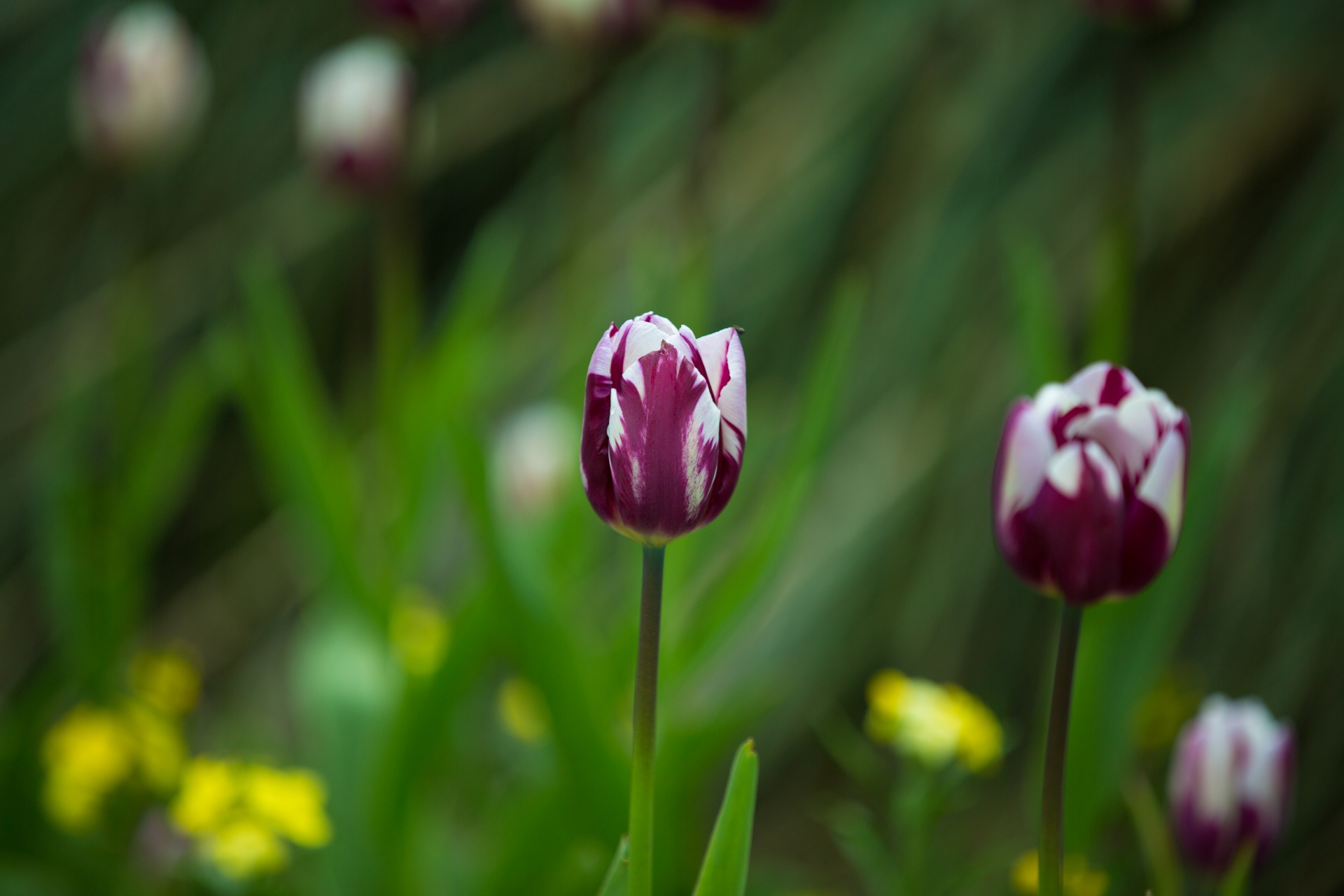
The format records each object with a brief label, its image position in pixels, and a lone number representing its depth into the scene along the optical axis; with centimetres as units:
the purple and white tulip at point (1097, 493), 164
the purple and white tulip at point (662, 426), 162
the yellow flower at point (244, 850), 185
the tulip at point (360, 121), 236
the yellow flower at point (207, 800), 187
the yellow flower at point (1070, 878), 185
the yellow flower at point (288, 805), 185
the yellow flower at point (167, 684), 254
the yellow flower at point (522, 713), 210
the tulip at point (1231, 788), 173
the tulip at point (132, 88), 240
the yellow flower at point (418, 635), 196
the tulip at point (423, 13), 220
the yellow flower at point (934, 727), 183
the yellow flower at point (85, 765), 214
